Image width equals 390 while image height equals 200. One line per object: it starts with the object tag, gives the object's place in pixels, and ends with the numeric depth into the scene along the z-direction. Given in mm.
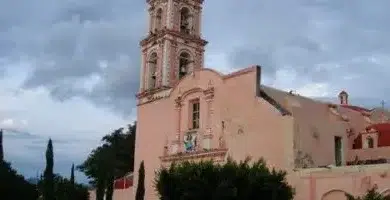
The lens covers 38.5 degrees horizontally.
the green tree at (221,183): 22875
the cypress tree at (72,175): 48938
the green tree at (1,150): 30775
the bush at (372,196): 19984
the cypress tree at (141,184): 32812
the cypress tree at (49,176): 38366
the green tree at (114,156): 52031
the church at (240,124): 25719
